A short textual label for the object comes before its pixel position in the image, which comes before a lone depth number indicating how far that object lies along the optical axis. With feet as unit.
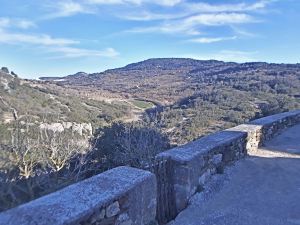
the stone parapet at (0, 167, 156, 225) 4.24
